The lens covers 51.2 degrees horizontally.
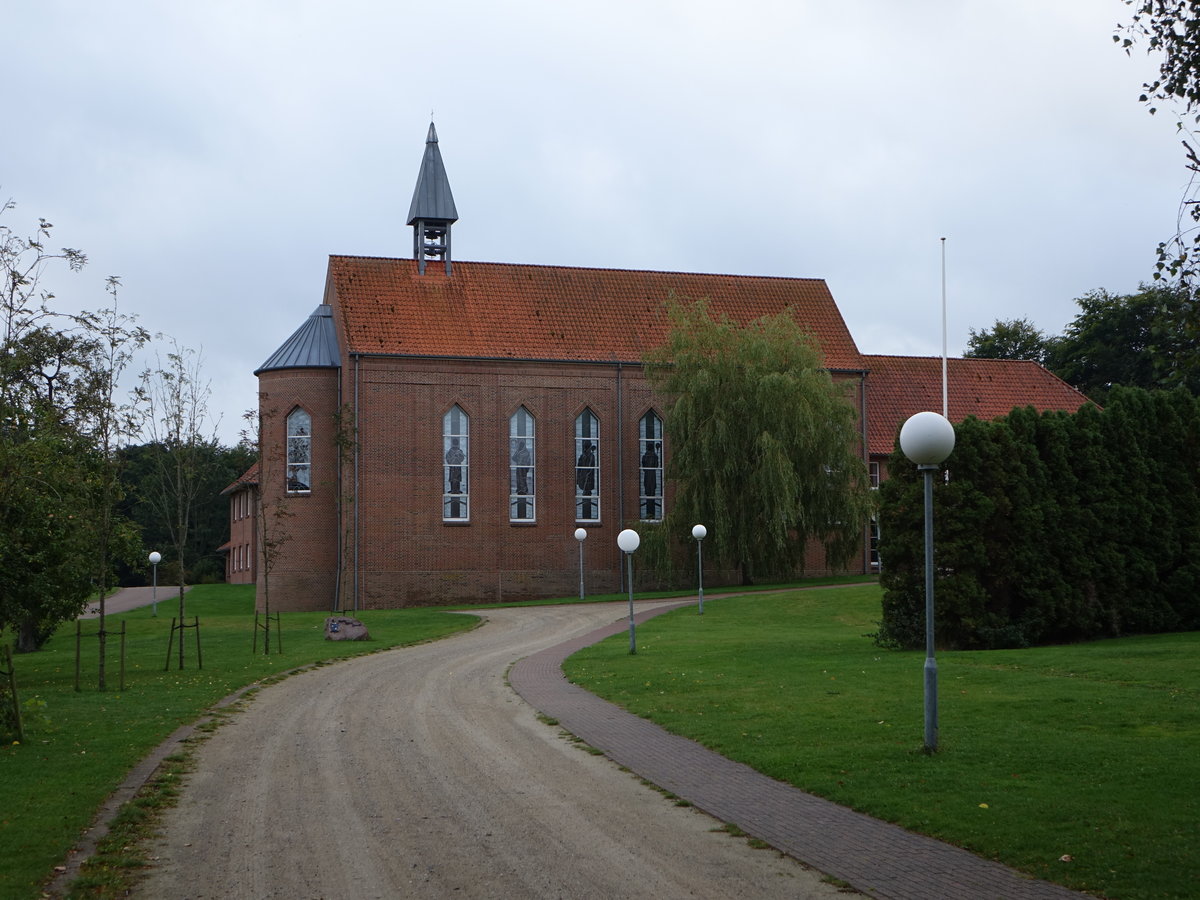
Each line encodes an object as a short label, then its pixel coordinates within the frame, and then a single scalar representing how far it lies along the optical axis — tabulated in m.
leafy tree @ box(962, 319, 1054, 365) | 77.38
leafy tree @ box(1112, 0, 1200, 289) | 10.38
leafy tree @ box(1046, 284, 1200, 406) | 67.62
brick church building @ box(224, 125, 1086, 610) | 50.72
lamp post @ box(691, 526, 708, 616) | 37.50
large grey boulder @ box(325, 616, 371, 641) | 33.34
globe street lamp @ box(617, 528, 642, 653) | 26.97
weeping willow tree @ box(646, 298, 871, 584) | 46.84
